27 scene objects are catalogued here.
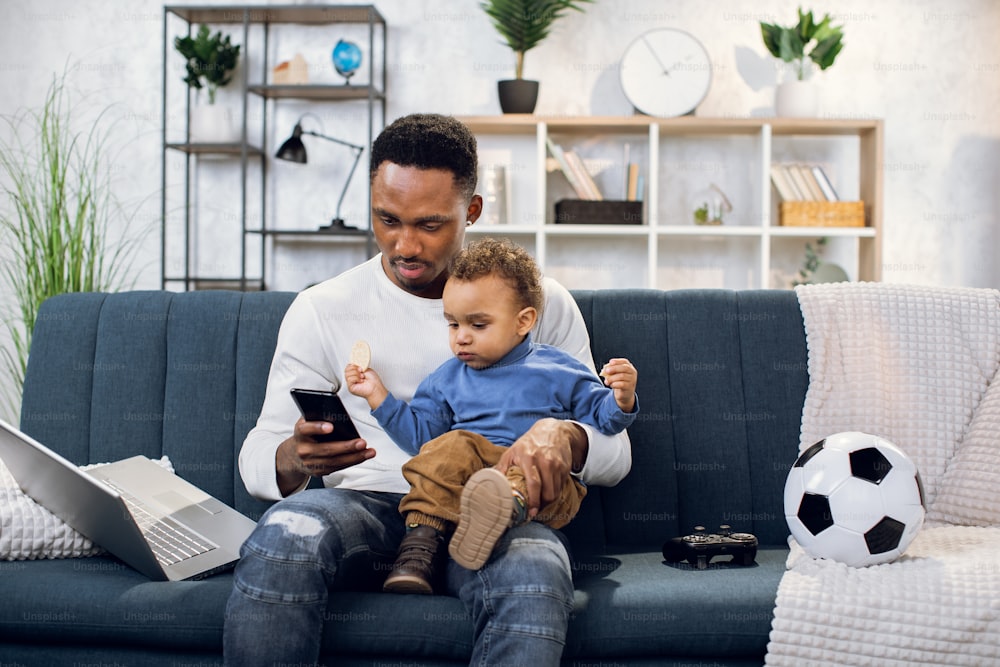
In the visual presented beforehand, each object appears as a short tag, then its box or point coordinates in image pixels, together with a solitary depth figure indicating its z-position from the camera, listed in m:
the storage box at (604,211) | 3.73
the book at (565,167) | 3.79
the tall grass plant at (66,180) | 3.93
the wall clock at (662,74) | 3.79
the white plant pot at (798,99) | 3.72
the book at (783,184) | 3.81
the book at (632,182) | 3.82
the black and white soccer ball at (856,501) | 1.53
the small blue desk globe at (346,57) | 3.86
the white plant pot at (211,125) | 3.86
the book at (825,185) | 3.80
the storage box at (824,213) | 3.73
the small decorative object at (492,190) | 3.79
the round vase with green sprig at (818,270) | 3.85
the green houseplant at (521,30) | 3.63
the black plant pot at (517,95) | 3.71
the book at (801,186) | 3.82
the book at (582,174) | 3.79
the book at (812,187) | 3.81
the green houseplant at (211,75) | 3.81
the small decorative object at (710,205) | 3.88
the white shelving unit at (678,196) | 3.98
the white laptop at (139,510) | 1.48
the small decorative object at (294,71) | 3.87
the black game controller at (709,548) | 1.67
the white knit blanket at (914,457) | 1.44
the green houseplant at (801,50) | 3.65
